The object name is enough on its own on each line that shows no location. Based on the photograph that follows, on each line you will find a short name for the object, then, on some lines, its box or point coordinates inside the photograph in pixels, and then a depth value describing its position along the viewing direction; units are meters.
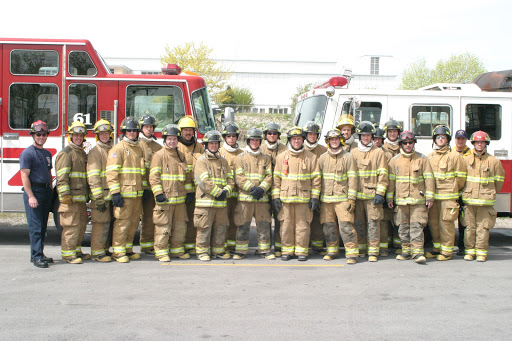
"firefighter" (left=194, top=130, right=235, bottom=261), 6.85
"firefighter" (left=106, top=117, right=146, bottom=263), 6.67
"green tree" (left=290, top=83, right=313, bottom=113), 39.13
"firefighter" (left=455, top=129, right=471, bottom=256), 7.37
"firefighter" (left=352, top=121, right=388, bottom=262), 7.00
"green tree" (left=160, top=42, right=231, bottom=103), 25.52
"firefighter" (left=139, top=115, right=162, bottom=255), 7.04
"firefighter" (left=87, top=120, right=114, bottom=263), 6.67
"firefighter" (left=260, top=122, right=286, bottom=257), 7.36
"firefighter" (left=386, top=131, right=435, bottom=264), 6.99
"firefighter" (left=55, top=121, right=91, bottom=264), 6.57
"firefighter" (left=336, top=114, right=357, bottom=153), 7.44
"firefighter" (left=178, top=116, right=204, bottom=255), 7.25
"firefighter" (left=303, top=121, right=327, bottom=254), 7.33
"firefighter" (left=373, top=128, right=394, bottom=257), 7.34
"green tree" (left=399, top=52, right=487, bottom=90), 27.78
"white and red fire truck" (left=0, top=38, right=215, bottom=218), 7.41
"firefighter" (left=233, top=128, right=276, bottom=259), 7.06
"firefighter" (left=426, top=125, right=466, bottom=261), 7.07
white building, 44.56
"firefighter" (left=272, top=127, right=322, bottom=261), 6.95
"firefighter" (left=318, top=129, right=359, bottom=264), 6.95
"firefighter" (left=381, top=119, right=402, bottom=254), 7.41
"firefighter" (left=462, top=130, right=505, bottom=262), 7.14
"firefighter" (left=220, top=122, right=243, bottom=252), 7.22
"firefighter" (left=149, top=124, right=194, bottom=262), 6.79
